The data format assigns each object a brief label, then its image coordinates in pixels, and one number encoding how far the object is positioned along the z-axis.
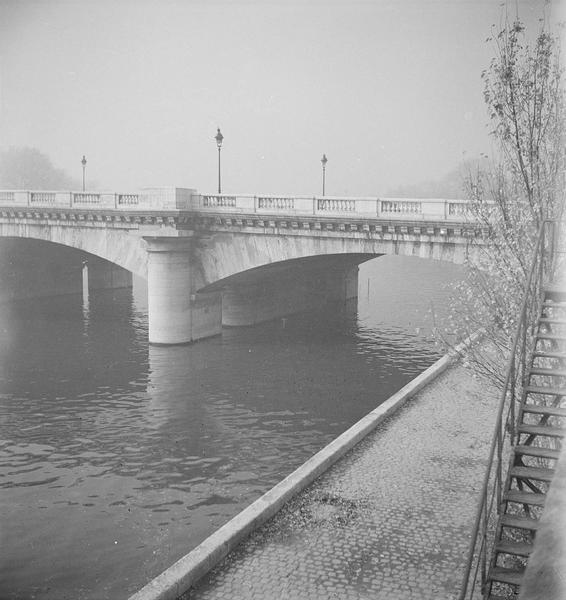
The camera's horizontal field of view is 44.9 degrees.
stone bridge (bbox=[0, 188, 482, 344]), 27.20
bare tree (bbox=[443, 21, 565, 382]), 12.39
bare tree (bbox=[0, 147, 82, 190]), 98.25
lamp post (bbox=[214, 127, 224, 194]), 31.50
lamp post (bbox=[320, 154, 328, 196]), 37.06
